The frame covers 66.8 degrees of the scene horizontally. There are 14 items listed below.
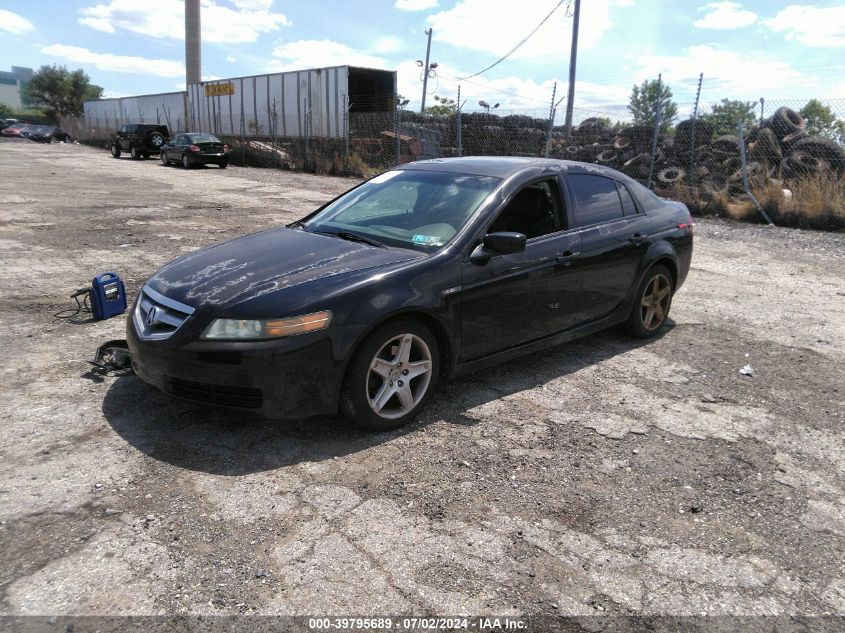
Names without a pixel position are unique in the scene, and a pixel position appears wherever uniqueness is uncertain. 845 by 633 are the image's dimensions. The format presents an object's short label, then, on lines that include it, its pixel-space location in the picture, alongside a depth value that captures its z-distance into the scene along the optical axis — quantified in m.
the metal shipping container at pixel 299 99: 25.33
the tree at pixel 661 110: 14.71
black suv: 31.56
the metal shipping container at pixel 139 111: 39.75
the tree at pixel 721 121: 15.17
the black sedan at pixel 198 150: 25.38
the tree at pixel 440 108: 55.87
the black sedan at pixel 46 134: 54.81
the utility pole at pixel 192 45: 55.53
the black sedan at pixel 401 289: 3.33
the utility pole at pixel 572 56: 24.89
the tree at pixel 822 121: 12.90
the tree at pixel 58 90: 83.32
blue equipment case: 5.43
